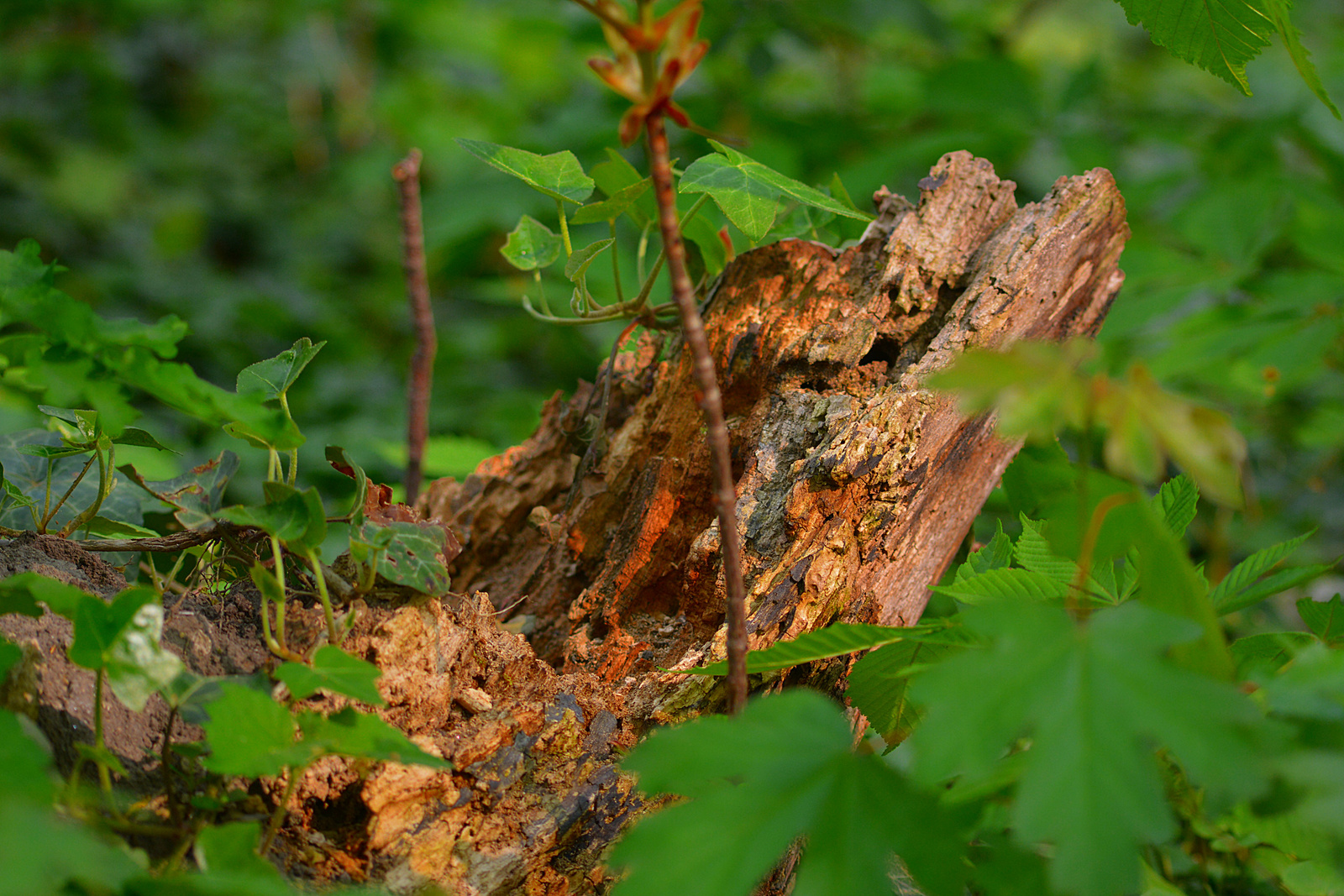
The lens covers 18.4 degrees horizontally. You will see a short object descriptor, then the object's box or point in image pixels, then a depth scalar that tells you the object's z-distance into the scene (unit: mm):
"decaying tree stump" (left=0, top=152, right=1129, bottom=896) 1526
